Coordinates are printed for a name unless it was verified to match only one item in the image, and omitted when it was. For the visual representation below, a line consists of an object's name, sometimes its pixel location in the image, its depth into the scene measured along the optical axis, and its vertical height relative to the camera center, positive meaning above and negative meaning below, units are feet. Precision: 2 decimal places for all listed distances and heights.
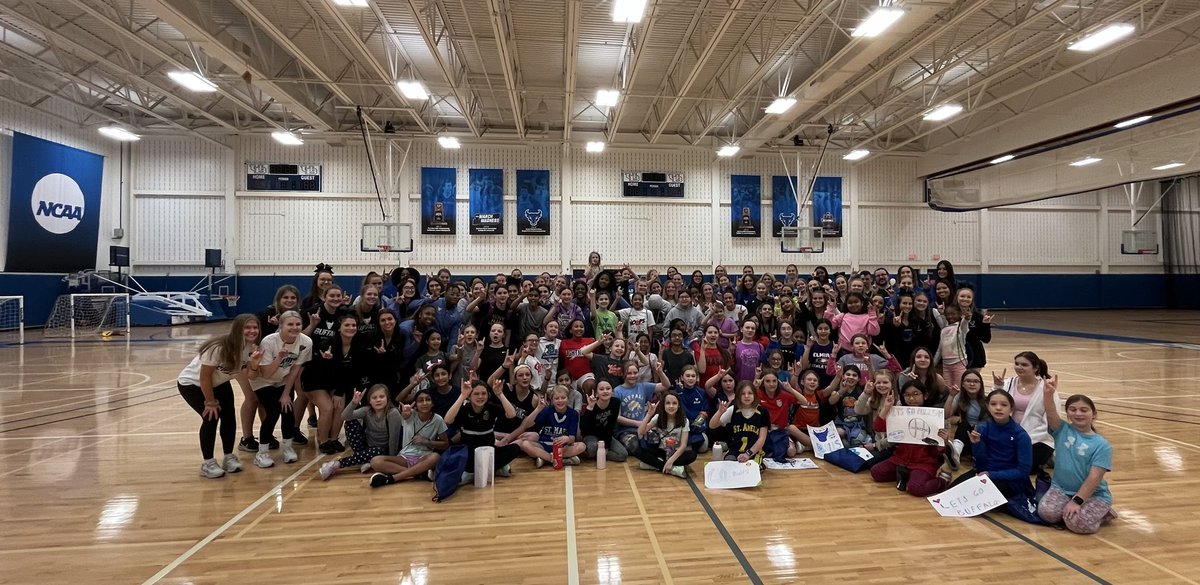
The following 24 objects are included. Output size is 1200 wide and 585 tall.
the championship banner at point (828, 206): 67.87 +12.19
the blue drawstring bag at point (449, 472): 14.52 -5.04
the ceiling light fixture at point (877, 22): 28.60 +15.64
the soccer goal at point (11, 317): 50.65 -1.92
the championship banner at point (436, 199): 63.00 +12.08
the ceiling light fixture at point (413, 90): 40.32 +16.66
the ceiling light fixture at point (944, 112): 46.57 +17.17
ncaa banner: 49.78 +9.27
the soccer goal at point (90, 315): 53.93 -1.88
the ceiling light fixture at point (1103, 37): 32.30 +16.95
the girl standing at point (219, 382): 15.33 -2.56
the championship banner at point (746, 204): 66.85 +12.25
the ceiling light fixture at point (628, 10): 26.50 +15.01
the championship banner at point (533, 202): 63.93 +11.88
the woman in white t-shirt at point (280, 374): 16.20 -2.46
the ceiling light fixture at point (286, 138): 52.11 +16.43
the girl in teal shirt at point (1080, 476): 12.16 -4.29
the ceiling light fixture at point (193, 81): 38.65 +16.71
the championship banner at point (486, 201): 63.46 +11.91
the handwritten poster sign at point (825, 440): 17.80 -4.91
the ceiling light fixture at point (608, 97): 42.25 +16.79
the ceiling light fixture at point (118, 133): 50.57 +16.63
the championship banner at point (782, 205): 66.95 +12.14
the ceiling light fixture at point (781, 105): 43.01 +16.45
